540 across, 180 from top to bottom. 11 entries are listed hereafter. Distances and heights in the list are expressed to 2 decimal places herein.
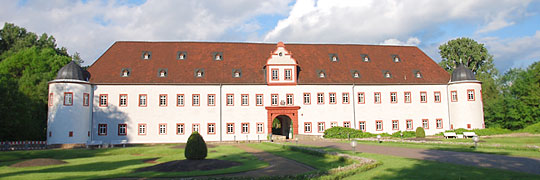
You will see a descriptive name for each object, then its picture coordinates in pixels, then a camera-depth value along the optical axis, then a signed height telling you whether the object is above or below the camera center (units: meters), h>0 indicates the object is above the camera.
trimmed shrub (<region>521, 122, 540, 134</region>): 37.95 -1.27
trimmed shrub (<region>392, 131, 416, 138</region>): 40.75 -1.68
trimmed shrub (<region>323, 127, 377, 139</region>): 38.88 -1.42
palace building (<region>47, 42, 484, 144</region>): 40.44 +2.60
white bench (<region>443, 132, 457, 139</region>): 36.82 -1.58
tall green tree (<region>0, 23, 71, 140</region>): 38.84 +4.35
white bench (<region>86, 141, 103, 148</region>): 37.42 -1.96
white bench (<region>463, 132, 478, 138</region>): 35.44 -1.52
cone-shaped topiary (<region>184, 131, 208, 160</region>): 19.58 -1.38
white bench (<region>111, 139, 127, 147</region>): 38.68 -2.01
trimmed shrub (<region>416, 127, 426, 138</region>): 39.31 -1.53
